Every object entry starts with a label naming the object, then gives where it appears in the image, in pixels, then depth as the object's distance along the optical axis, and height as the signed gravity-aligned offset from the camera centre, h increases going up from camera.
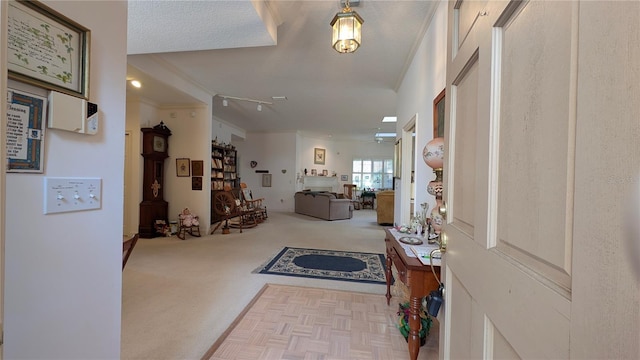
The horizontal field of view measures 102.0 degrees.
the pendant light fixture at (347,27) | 1.99 +1.17
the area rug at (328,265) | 3.10 -1.16
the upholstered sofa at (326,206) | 7.27 -0.82
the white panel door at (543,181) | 0.30 +0.00
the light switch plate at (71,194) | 0.87 -0.08
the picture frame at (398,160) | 3.74 +0.30
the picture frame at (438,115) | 1.96 +0.52
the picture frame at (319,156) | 10.09 +0.87
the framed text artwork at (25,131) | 0.77 +0.12
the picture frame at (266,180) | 9.25 -0.12
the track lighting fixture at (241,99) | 5.22 +1.59
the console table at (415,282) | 1.50 -0.61
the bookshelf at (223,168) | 6.30 +0.20
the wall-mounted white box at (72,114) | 0.86 +0.20
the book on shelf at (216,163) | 6.25 +0.29
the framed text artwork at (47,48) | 0.78 +0.40
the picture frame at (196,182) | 5.07 -0.14
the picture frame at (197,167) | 5.05 +0.14
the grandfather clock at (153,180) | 4.69 -0.11
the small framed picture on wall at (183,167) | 5.08 +0.15
